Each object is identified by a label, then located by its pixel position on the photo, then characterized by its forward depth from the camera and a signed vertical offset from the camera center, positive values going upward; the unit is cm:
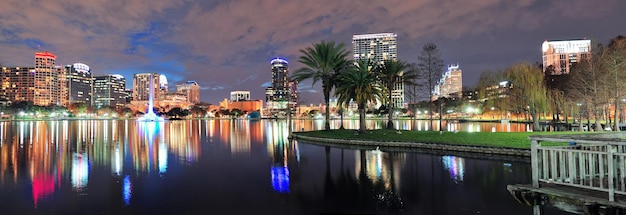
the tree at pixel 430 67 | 4038 +548
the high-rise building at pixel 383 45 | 18350 +3723
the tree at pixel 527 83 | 4338 +387
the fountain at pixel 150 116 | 15326 +134
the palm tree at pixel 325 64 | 4075 +614
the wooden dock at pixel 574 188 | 734 -176
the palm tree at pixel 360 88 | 3706 +300
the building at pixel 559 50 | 16564 +3073
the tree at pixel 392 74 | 4388 +520
